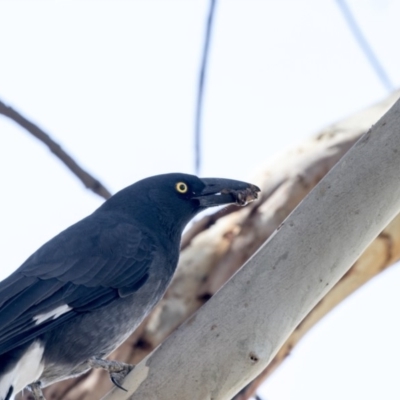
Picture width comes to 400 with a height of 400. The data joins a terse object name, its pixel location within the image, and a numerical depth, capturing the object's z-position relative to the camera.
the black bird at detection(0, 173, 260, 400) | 7.18
